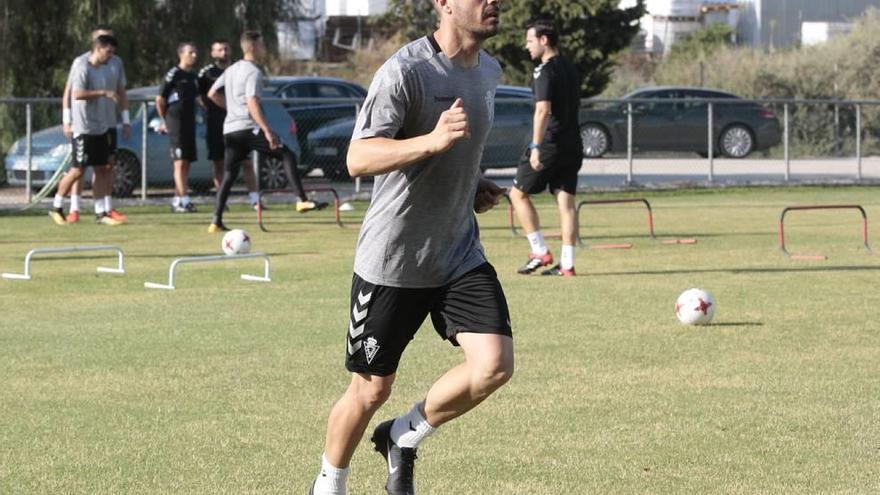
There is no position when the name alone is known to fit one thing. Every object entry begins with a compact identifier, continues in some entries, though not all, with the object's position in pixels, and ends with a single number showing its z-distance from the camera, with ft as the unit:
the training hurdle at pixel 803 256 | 46.83
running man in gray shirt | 17.98
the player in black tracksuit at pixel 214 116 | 66.69
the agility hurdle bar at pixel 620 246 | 49.37
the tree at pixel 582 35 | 137.18
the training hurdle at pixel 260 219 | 60.08
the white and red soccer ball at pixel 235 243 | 48.52
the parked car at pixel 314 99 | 79.66
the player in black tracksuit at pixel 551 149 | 42.96
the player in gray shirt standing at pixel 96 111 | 60.80
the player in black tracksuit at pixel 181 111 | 66.90
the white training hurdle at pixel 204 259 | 40.34
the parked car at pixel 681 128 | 87.35
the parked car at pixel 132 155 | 74.38
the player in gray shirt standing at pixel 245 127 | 57.98
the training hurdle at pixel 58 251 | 41.37
